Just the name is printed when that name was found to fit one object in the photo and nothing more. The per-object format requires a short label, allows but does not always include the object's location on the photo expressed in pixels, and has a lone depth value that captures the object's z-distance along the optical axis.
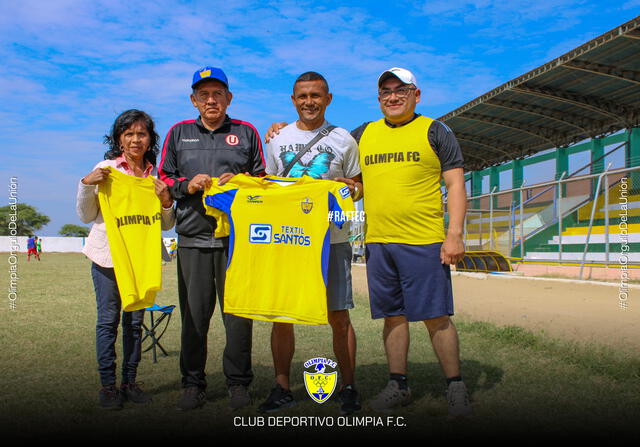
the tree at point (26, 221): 79.94
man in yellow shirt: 3.89
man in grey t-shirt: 3.95
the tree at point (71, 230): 103.75
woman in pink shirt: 4.01
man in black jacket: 4.02
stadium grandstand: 15.27
